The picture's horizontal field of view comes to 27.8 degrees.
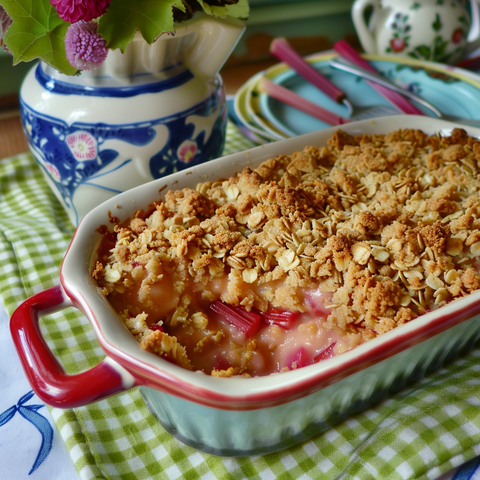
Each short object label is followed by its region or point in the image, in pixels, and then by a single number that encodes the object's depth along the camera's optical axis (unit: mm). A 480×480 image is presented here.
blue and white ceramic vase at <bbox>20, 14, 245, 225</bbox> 673
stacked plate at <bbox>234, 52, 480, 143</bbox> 818
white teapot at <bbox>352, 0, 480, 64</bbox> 899
